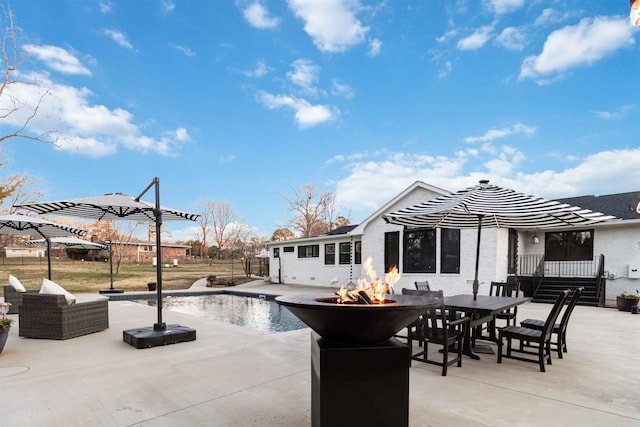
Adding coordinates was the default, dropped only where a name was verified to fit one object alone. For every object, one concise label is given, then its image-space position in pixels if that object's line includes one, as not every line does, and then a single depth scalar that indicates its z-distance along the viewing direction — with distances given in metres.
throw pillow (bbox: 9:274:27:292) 7.22
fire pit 1.95
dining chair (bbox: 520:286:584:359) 4.23
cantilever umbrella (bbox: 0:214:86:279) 6.81
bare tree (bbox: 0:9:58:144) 9.71
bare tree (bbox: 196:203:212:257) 38.22
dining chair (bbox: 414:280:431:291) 5.92
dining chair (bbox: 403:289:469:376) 3.67
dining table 4.05
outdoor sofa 5.25
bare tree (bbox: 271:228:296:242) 34.41
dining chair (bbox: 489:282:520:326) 6.11
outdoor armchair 7.41
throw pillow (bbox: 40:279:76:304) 5.38
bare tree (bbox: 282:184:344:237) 30.86
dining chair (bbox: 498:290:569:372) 3.83
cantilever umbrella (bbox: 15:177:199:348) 4.88
